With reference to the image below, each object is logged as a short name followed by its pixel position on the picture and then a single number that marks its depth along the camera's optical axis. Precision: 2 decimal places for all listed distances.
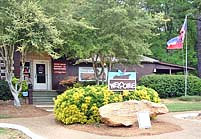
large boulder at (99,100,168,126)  11.38
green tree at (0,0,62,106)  15.12
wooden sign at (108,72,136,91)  12.53
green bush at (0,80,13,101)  21.14
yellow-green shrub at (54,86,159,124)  12.14
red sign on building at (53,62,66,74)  25.39
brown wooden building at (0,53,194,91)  24.75
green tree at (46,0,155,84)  19.55
